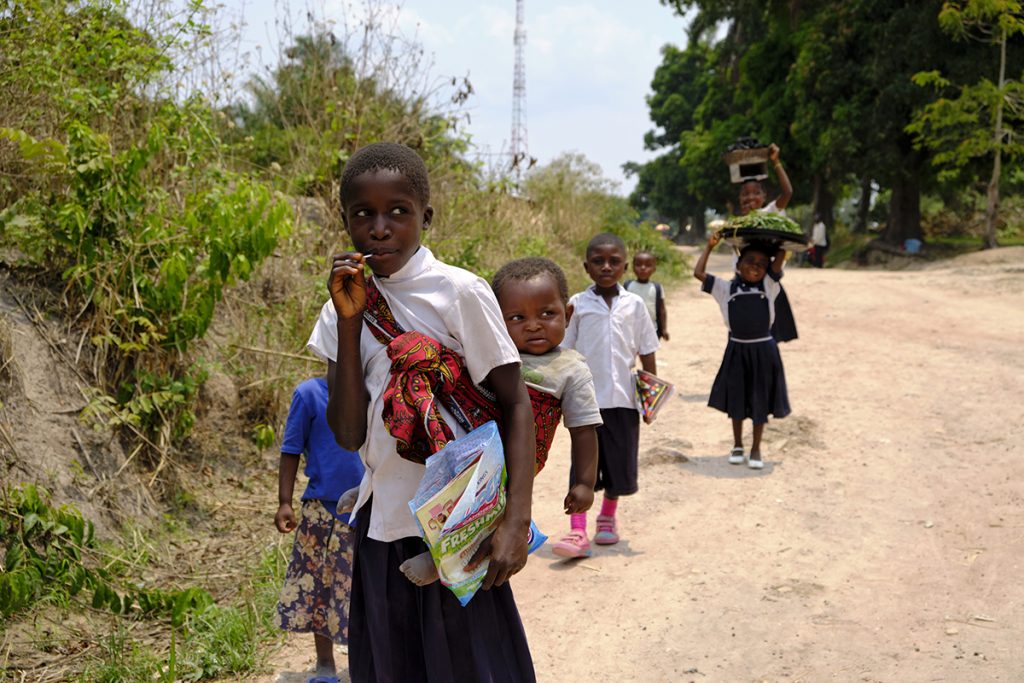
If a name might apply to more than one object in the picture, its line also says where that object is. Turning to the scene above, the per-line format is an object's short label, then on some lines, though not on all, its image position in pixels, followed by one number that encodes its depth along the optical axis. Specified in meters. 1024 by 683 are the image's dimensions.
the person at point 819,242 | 21.55
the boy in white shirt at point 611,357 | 4.51
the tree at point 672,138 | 43.72
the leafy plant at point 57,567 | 3.34
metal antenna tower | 23.75
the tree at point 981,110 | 16.91
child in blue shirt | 3.12
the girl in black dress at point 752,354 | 5.98
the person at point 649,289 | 6.60
